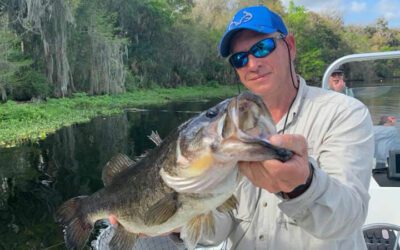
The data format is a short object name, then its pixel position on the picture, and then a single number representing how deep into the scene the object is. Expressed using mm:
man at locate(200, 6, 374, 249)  1540
